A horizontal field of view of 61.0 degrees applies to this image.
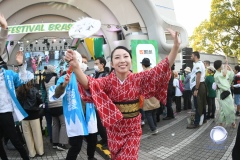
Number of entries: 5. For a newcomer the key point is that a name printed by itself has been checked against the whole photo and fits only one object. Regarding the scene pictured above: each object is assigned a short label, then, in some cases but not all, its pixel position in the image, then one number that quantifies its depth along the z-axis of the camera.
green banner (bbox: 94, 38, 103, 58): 15.73
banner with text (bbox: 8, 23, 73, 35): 10.92
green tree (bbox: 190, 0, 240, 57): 18.33
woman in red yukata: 1.86
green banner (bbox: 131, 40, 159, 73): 7.24
